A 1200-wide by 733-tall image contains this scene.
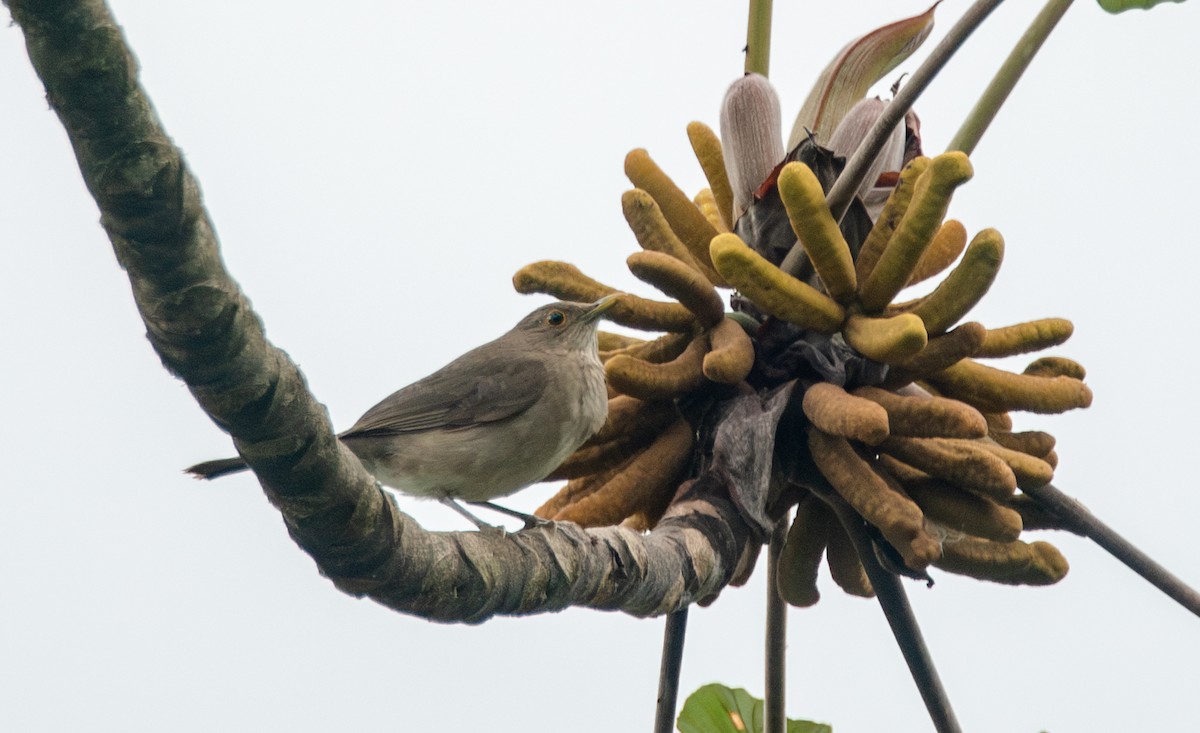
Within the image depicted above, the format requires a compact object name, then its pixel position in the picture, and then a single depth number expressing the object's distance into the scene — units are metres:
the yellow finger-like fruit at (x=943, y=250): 7.95
